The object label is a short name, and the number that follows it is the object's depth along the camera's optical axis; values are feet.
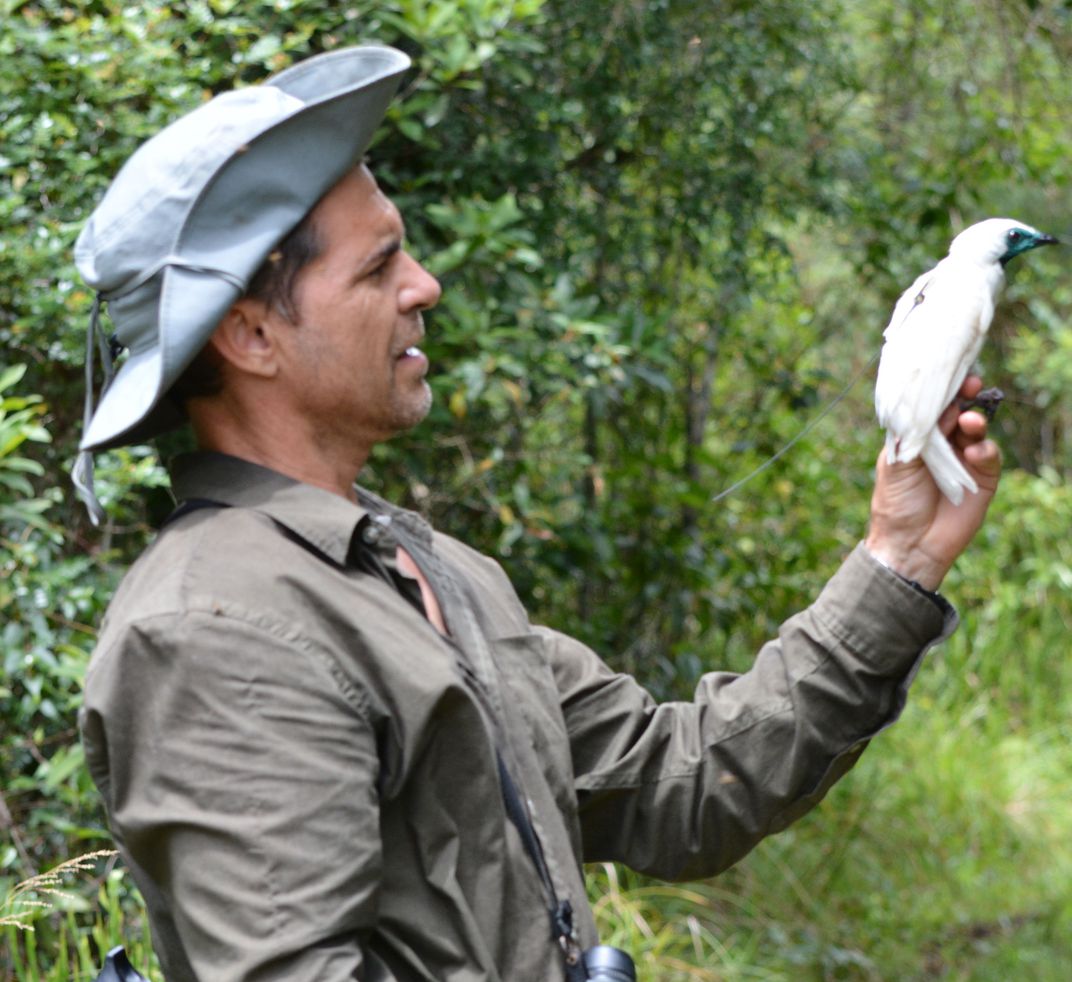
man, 9.05
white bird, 9.56
